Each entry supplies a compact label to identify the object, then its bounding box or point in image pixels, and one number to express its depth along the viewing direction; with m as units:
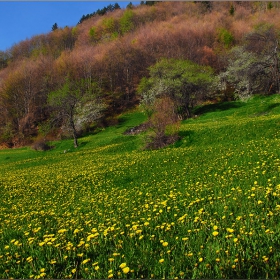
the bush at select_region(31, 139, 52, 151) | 45.41
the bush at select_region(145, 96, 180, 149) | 25.60
